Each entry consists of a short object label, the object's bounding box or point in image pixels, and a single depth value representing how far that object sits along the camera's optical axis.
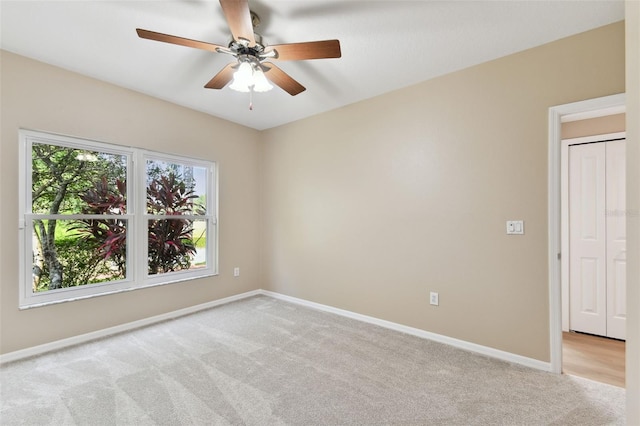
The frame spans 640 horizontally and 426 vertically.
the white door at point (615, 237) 2.89
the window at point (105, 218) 2.59
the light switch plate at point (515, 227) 2.39
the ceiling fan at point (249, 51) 1.66
